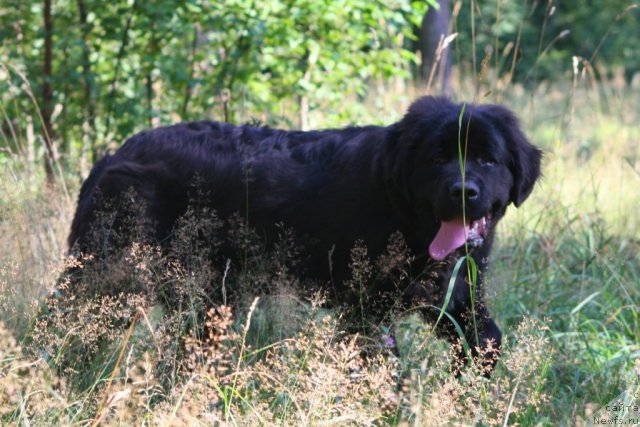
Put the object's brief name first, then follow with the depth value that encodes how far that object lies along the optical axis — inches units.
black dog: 288.1
